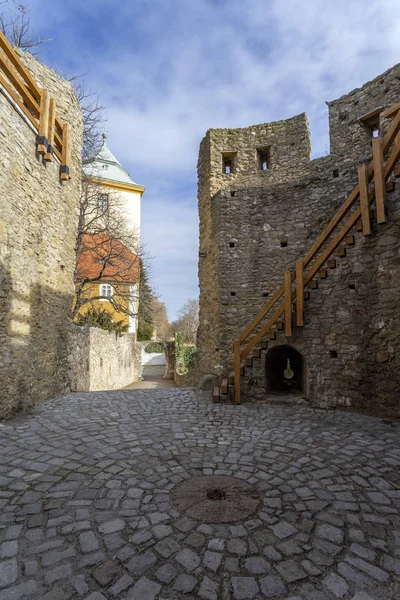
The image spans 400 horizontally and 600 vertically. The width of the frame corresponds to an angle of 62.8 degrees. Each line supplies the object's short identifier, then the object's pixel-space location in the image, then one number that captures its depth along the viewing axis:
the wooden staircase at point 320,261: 5.80
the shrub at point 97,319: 16.43
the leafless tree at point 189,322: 38.88
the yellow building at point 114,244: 14.59
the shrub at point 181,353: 20.71
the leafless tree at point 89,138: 12.48
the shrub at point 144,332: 28.97
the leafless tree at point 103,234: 13.86
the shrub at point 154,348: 28.61
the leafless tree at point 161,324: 36.25
